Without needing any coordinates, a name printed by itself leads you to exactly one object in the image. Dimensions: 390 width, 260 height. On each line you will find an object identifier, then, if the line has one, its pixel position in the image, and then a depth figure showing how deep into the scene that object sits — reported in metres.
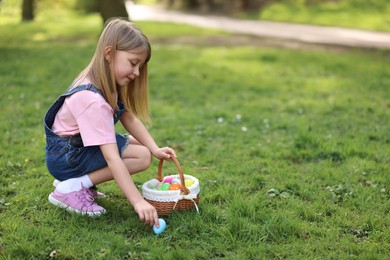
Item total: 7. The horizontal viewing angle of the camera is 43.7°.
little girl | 3.03
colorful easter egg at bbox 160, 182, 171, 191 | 3.39
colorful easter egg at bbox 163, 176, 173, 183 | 3.53
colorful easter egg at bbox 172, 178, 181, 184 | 3.53
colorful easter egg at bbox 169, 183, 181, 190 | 3.35
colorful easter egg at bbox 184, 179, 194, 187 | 3.42
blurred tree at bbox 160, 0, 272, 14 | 23.56
